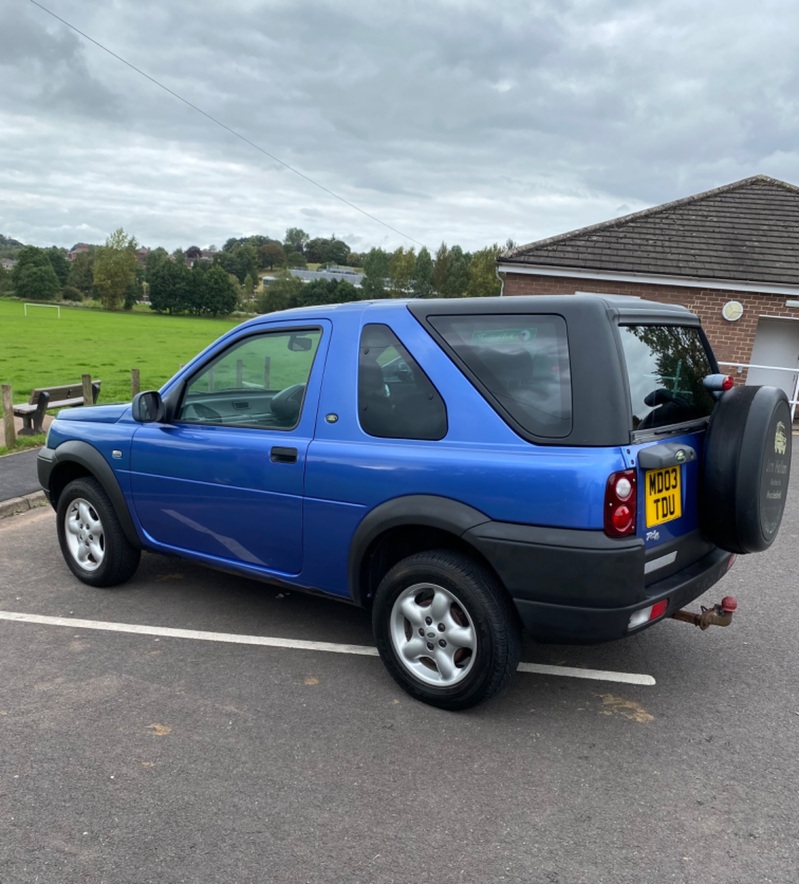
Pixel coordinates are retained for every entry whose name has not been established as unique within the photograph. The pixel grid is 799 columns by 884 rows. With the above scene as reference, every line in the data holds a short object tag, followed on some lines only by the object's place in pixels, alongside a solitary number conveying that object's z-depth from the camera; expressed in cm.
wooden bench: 1023
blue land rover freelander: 312
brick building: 1539
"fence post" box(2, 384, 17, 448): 930
